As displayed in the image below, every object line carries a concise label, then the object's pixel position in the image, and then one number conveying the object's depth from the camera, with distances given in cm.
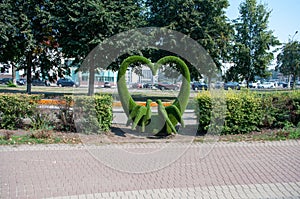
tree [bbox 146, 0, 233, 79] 2214
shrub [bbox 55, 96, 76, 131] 884
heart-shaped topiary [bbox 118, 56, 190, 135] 888
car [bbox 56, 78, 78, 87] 4918
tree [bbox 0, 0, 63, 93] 1945
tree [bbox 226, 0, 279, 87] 2506
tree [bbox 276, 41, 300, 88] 3766
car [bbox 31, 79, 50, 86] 4965
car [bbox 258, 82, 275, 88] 6202
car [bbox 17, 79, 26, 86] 4968
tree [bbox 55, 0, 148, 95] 1909
